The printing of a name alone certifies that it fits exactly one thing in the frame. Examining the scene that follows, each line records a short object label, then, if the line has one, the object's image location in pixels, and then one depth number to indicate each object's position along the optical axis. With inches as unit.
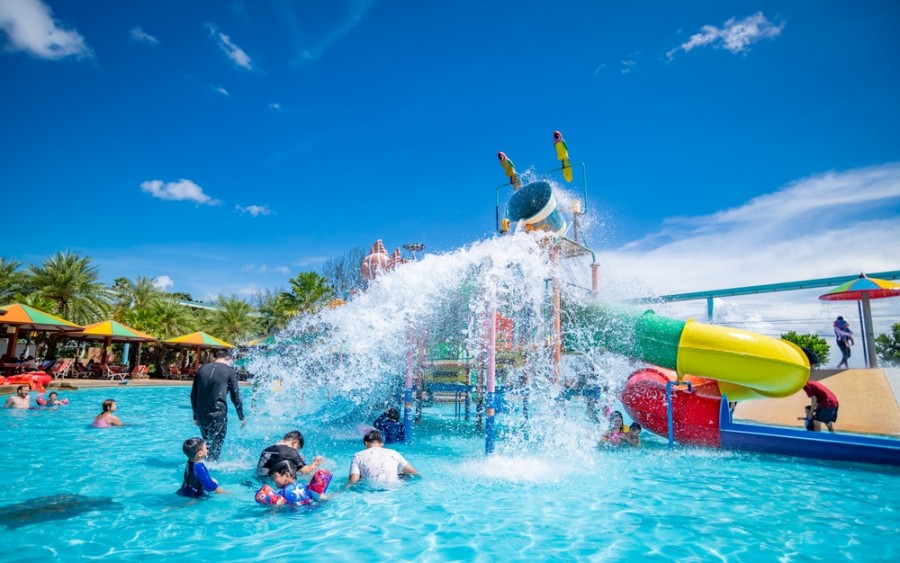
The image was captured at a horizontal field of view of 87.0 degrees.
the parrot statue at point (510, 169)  508.1
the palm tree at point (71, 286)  1184.2
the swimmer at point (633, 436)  391.9
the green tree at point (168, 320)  1275.8
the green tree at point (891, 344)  1269.7
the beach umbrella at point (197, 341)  1080.8
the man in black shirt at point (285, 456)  241.3
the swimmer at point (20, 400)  543.5
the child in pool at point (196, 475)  215.0
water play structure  350.3
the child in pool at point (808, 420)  404.7
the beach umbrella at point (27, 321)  770.8
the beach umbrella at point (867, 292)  533.9
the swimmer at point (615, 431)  396.5
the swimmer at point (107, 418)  447.2
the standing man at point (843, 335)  563.0
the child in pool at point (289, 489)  211.8
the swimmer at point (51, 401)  560.9
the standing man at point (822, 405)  398.3
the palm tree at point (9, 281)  1112.2
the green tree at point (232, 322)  1440.7
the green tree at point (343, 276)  1777.8
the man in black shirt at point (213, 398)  269.1
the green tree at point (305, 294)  1379.2
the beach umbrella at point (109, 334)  930.1
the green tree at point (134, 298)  1298.0
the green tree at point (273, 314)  1392.7
